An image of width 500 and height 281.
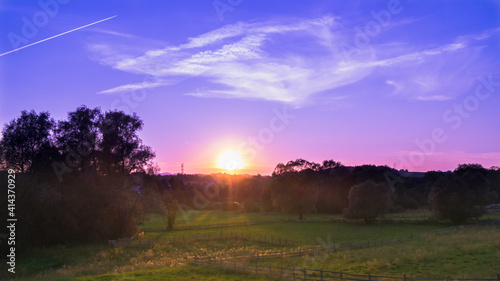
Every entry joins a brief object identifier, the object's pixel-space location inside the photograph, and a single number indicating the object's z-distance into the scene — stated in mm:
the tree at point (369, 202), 68625
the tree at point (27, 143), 44875
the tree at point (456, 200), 60562
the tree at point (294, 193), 79188
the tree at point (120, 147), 51062
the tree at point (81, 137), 48844
